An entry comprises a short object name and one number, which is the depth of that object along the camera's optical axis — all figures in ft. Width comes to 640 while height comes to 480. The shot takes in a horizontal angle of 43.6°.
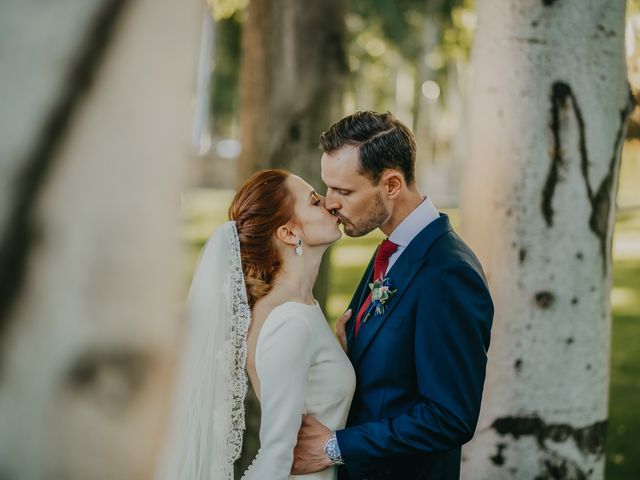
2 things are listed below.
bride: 8.41
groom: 8.03
